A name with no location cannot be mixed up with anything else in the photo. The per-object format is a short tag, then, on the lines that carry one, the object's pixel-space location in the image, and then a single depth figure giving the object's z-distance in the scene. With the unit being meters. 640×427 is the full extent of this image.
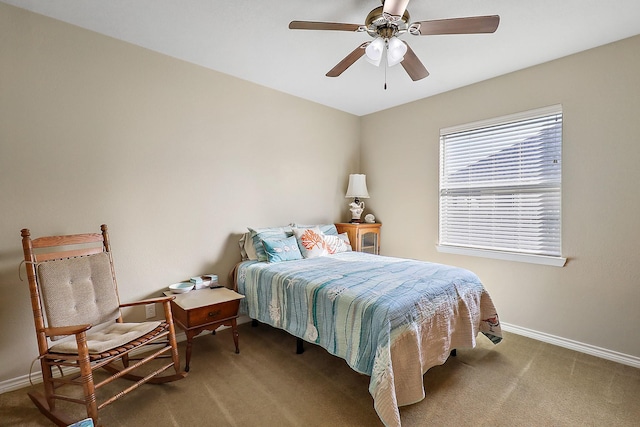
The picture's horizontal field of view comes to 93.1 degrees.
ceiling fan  1.67
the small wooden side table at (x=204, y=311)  2.28
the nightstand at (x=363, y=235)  3.93
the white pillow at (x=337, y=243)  3.45
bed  1.74
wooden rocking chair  1.68
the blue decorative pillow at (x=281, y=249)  2.96
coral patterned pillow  3.22
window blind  2.81
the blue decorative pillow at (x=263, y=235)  3.03
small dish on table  2.61
